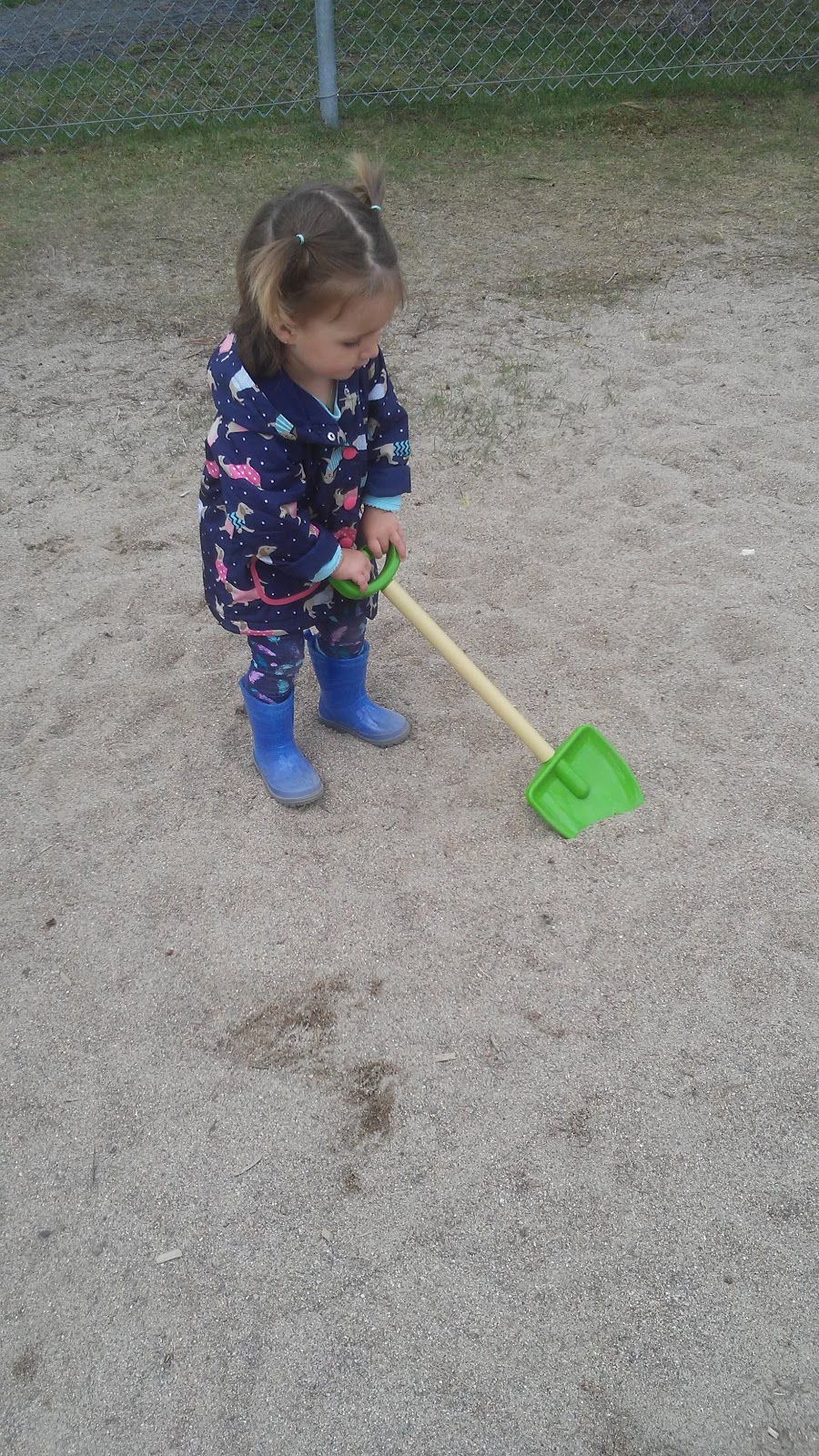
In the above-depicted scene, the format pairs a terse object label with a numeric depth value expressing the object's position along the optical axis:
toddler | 1.75
